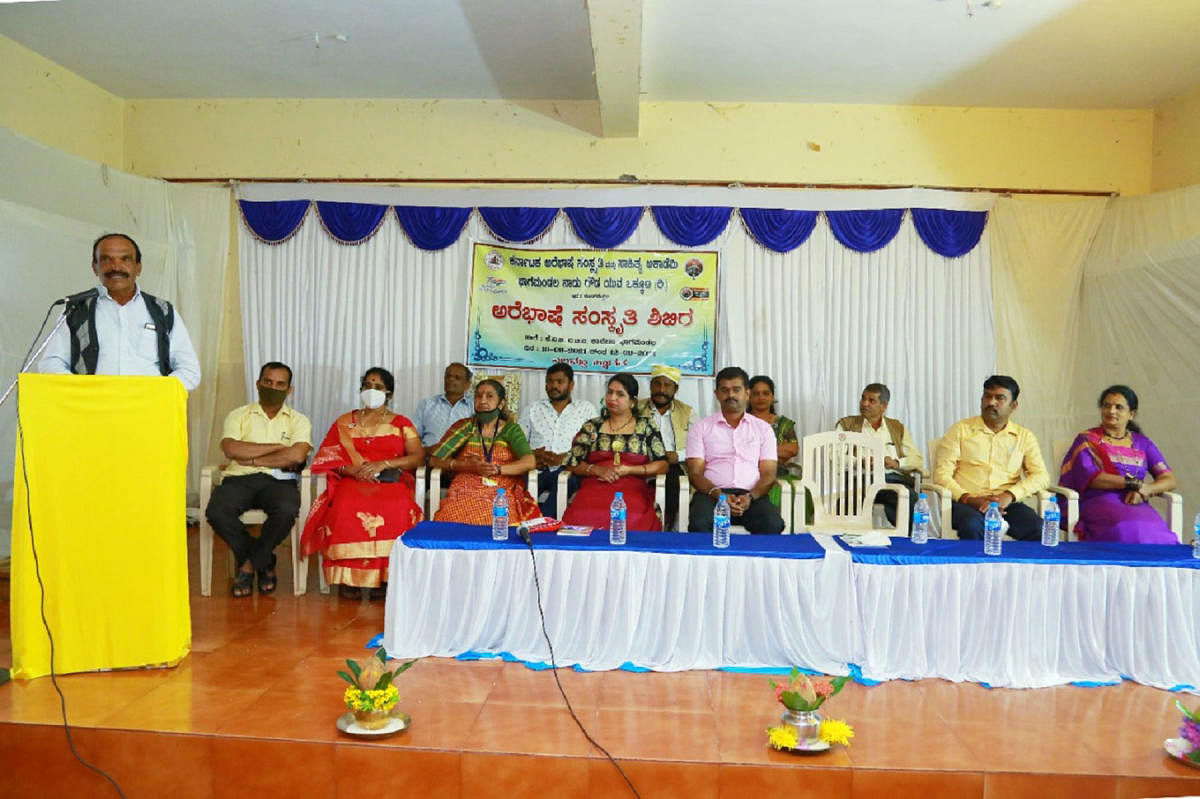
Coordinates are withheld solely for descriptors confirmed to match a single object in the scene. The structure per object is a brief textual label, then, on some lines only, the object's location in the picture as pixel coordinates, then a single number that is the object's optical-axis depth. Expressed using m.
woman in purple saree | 4.68
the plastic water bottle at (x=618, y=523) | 3.65
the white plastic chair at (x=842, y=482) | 4.62
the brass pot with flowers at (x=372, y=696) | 2.87
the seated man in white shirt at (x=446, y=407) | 6.11
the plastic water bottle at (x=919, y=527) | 3.87
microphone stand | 3.32
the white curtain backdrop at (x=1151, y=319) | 5.50
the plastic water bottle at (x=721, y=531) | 3.70
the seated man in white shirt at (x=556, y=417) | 5.93
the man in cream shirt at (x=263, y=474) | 4.89
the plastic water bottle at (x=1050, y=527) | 3.89
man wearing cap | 6.05
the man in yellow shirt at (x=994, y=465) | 4.71
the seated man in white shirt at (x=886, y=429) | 5.69
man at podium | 3.64
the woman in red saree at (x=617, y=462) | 4.76
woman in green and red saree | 4.70
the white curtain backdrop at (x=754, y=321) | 6.61
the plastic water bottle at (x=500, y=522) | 3.73
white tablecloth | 3.57
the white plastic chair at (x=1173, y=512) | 4.46
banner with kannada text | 6.66
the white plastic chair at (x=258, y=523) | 4.91
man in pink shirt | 4.79
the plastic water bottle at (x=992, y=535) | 3.62
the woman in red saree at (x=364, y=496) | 4.70
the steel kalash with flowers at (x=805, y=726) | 2.79
